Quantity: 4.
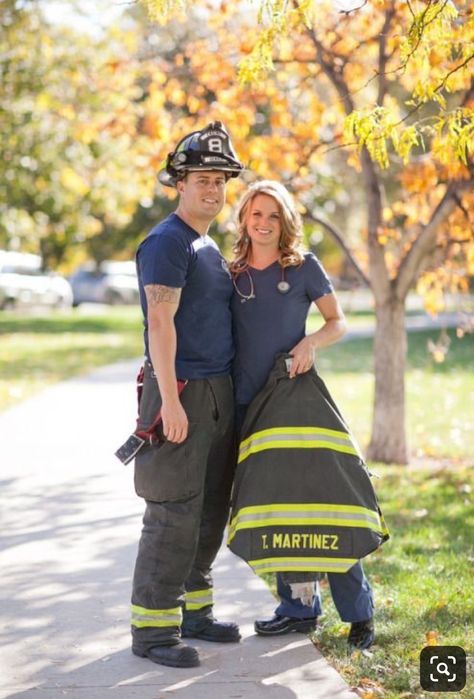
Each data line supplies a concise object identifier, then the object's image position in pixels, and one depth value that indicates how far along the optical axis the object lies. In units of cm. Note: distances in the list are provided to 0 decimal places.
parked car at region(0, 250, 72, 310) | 3722
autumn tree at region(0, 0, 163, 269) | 1280
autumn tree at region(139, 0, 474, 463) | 967
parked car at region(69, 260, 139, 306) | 4344
